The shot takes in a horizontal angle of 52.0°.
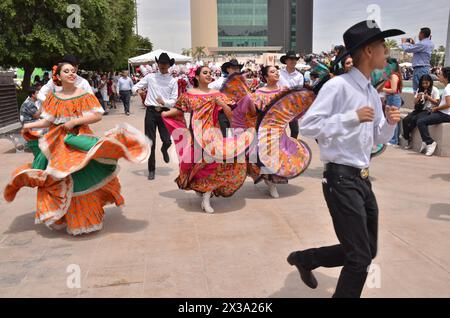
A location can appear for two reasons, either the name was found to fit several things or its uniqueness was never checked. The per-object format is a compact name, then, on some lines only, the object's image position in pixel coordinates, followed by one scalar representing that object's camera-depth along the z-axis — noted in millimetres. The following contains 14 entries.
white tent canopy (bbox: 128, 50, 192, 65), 21016
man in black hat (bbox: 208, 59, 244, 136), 7734
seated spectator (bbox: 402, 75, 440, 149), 9000
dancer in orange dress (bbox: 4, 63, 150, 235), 4598
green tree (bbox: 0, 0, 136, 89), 14555
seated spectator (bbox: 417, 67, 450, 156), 8328
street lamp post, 10828
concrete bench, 8562
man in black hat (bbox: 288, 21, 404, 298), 2656
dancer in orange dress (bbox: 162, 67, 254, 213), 5449
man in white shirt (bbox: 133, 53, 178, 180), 7504
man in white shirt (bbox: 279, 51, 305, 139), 7988
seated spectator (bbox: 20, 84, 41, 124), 9617
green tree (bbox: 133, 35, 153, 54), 62034
